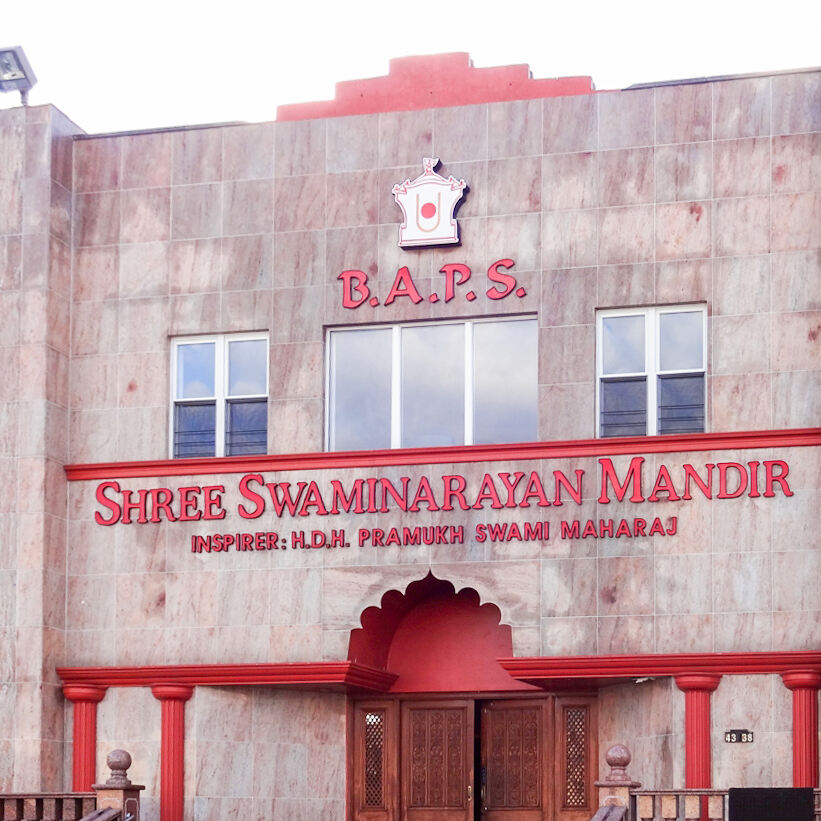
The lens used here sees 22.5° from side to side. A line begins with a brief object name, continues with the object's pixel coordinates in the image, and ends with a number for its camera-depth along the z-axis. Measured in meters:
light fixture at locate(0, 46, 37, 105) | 29.30
